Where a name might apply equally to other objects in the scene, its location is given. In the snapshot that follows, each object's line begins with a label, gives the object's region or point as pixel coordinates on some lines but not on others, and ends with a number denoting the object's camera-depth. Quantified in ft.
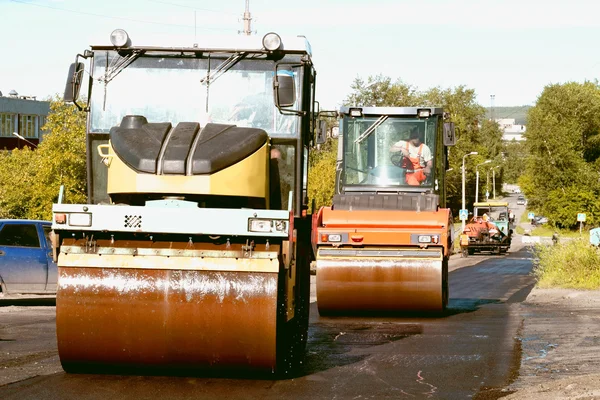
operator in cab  59.77
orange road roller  51.60
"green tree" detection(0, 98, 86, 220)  134.21
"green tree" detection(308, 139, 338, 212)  156.25
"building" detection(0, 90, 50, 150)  280.51
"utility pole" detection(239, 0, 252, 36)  136.87
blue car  56.44
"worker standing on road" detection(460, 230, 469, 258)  179.42
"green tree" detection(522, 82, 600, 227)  327.88
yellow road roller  28.78
